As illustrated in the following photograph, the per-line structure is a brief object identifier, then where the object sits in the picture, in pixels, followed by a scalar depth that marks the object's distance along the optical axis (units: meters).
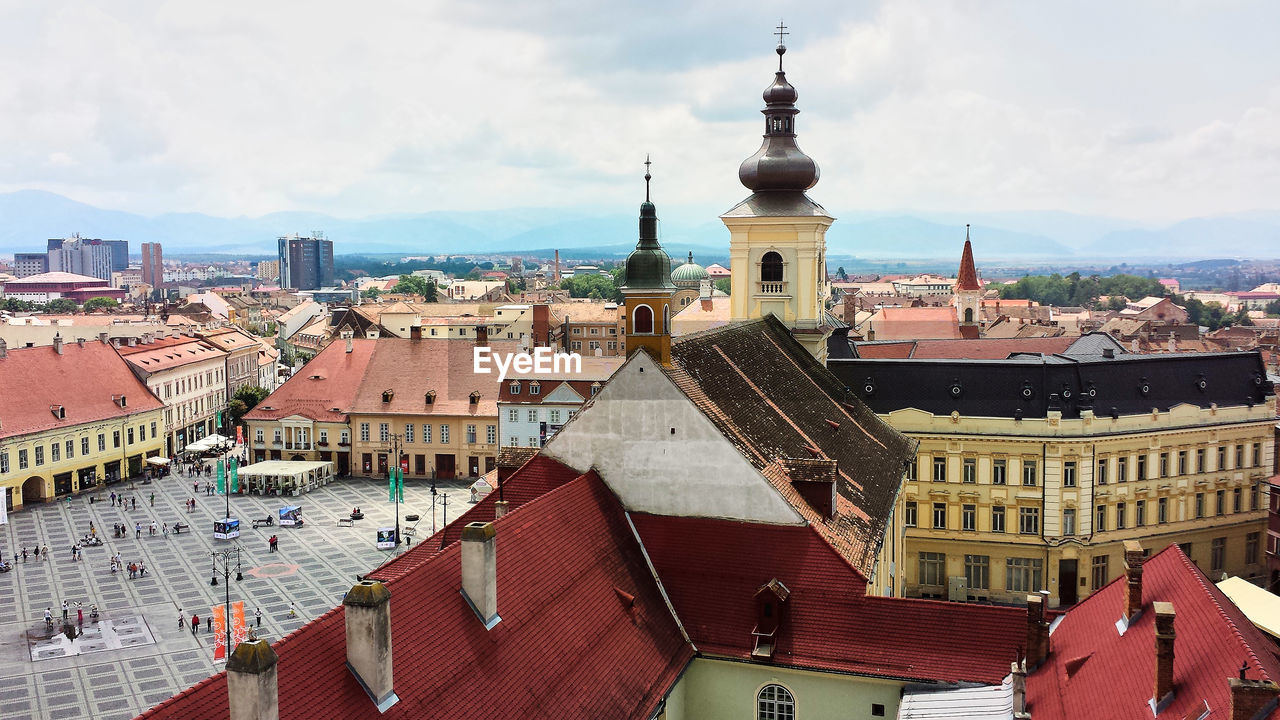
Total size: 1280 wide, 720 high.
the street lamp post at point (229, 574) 43.75
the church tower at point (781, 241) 50.69
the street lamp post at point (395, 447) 80.19
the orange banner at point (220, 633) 42.62
